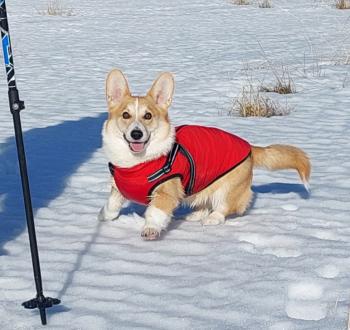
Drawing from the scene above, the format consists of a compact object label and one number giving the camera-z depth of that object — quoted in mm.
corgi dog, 4426
